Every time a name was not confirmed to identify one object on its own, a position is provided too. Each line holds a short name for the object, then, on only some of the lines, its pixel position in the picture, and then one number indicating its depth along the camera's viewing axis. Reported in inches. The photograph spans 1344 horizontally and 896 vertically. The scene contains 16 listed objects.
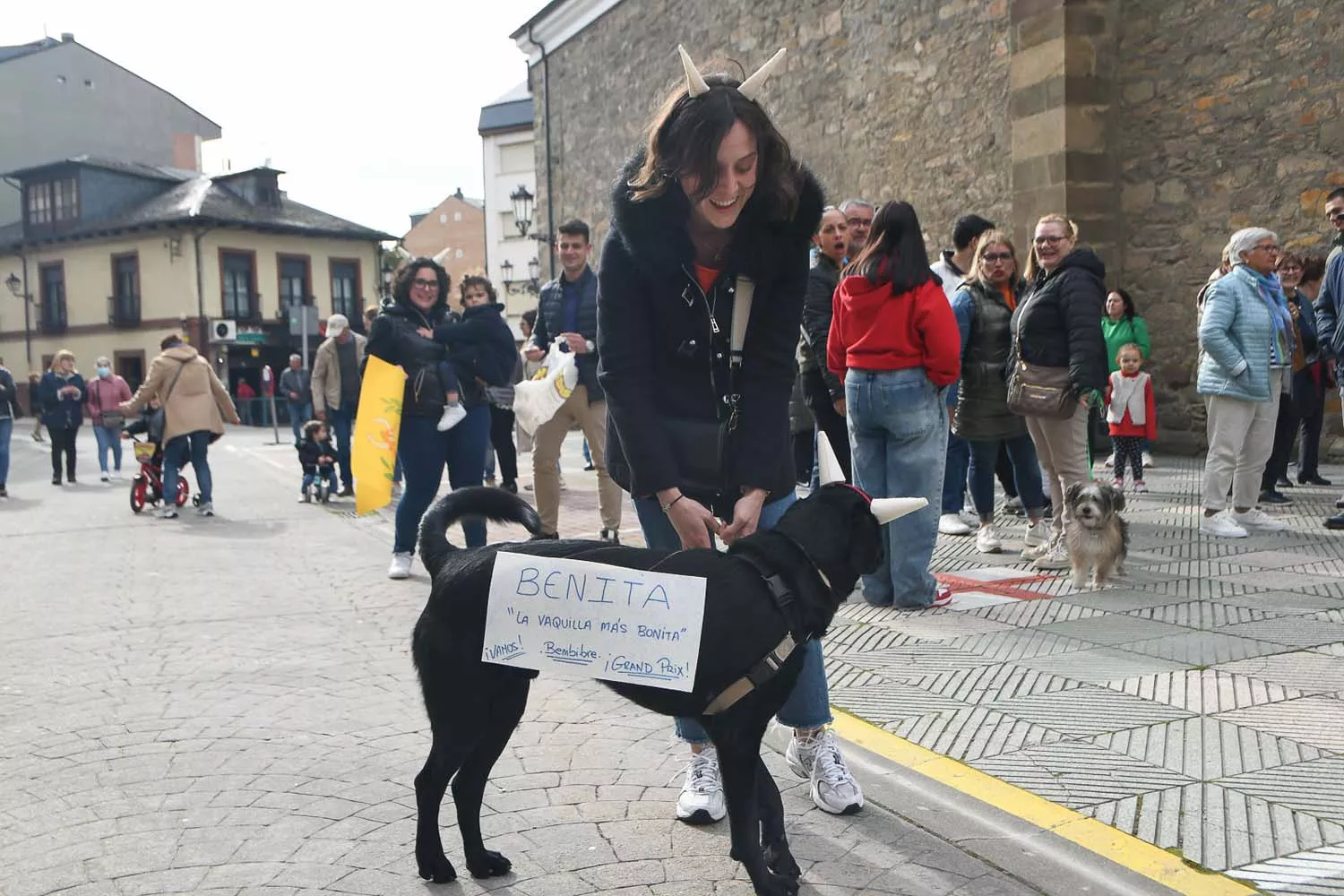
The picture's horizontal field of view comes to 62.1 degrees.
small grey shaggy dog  242.5
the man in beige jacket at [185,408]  464.4
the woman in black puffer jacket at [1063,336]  264.4
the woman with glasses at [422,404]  285.9
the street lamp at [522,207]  880.9
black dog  108.3
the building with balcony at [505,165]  1974.7
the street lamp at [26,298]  1814.7
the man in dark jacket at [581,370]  319.9
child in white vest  391.5
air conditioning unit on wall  1111.2
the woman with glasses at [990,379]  289.7
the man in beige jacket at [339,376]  482.9
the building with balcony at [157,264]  1705.2
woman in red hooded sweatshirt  223.5
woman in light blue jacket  295.7
